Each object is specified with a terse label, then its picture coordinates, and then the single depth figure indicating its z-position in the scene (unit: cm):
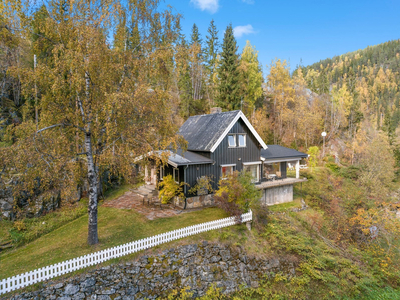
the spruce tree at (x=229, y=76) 3145
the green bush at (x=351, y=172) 2833
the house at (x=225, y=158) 1597
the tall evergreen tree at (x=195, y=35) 4419
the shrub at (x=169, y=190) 1503
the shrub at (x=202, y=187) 1563
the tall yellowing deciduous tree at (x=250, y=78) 3325
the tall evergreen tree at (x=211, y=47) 4253
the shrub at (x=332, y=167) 3212
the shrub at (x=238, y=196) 1349
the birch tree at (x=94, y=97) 823
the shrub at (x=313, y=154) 3023
